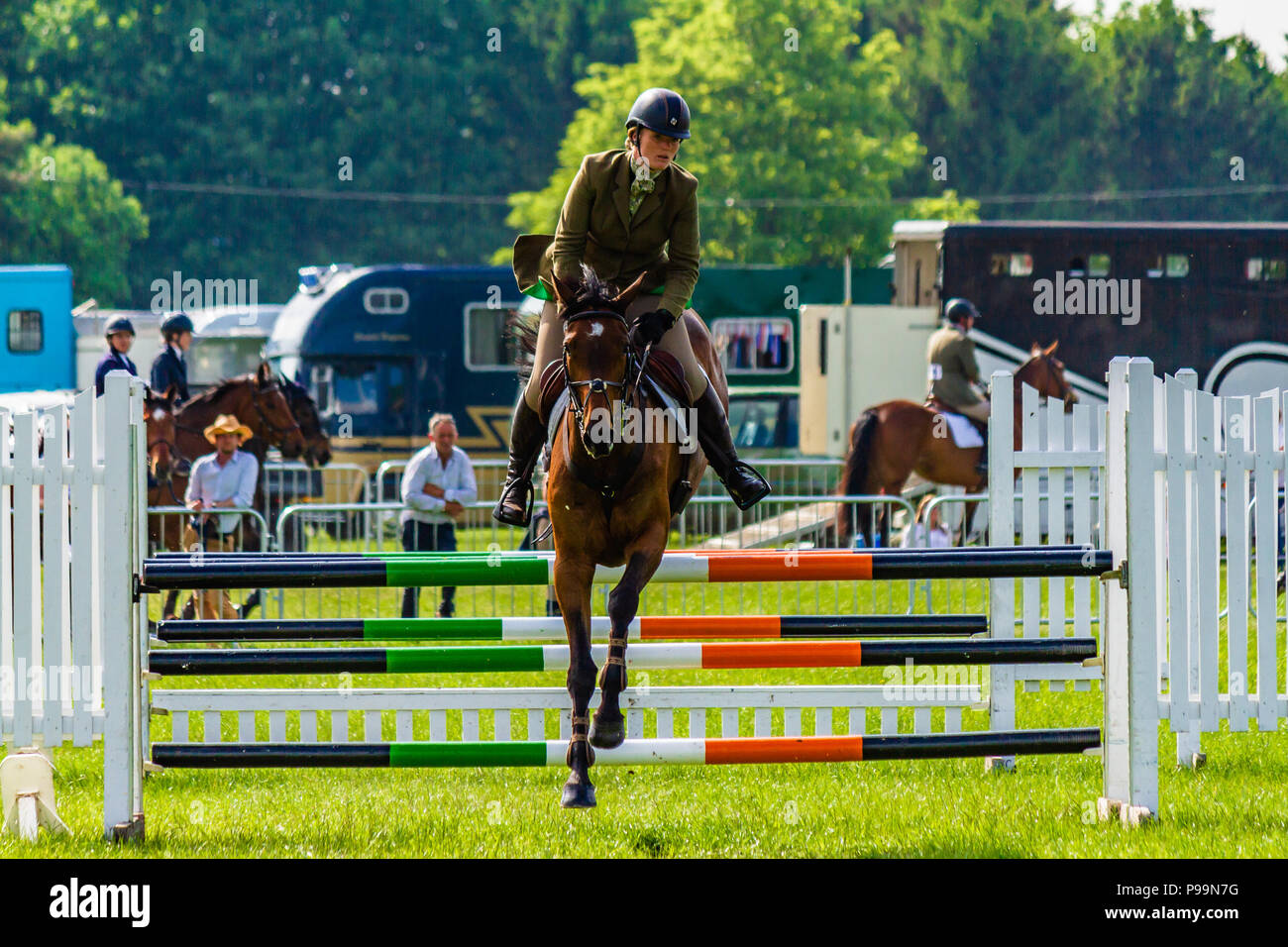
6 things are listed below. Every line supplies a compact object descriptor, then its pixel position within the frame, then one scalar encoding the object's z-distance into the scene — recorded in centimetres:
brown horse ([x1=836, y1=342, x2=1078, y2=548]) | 1745
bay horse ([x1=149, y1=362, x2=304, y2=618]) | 1606
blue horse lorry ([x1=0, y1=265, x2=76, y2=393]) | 2741
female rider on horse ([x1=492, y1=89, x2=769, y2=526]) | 704
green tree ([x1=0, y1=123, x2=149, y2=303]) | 4441
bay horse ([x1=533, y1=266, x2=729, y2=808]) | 646
